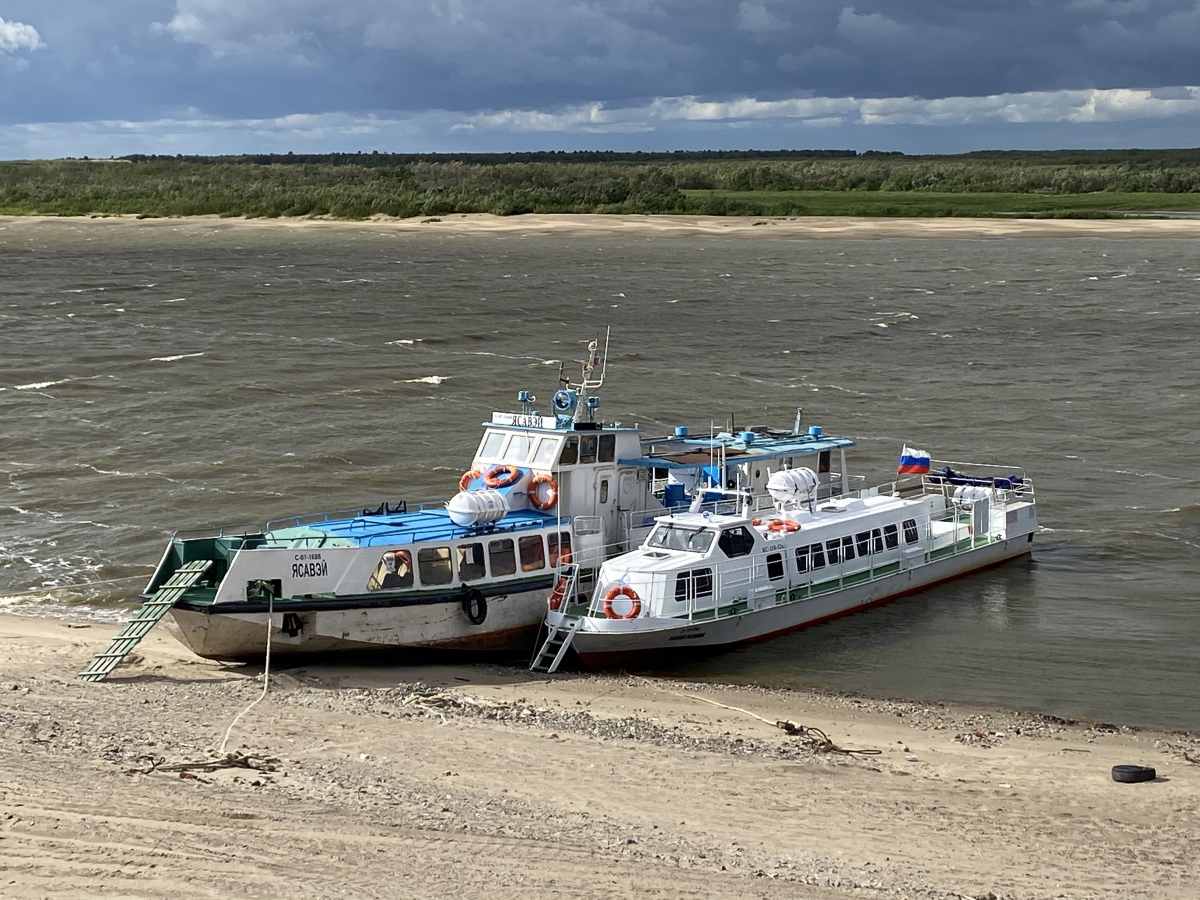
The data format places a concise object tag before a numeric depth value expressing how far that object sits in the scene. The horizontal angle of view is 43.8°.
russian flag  34.25
